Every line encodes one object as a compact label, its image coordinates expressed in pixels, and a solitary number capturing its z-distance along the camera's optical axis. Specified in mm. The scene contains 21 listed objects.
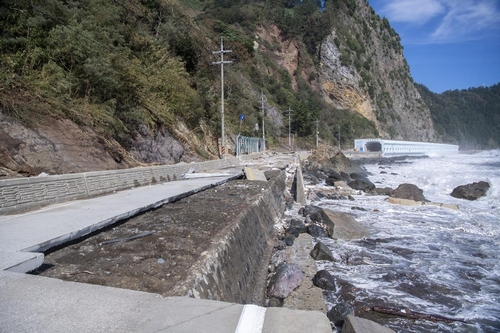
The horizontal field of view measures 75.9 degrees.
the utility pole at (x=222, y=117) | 23141
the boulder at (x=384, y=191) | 19419
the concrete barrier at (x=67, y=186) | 5613
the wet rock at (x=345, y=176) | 27494
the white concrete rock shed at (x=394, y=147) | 73812
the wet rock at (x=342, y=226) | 9469
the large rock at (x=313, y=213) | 10781
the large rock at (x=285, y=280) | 5414
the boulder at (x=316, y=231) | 9484
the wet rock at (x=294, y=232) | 9117
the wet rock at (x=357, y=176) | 30453
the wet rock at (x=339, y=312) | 4875
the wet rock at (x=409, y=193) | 17523
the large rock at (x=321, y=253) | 7508
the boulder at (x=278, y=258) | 6637
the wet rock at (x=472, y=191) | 18484
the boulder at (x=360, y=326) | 3285
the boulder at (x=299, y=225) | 9570
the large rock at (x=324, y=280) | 5994
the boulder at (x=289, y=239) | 8242
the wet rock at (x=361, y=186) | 21612
